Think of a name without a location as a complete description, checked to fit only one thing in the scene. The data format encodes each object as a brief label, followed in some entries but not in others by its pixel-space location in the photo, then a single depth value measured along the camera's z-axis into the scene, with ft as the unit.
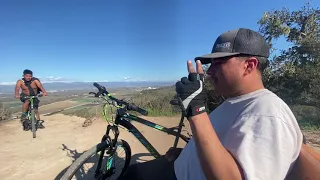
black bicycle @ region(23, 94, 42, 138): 11.28
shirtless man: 12.32
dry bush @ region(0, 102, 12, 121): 15.44
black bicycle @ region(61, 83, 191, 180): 5.44
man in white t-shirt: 1.87
